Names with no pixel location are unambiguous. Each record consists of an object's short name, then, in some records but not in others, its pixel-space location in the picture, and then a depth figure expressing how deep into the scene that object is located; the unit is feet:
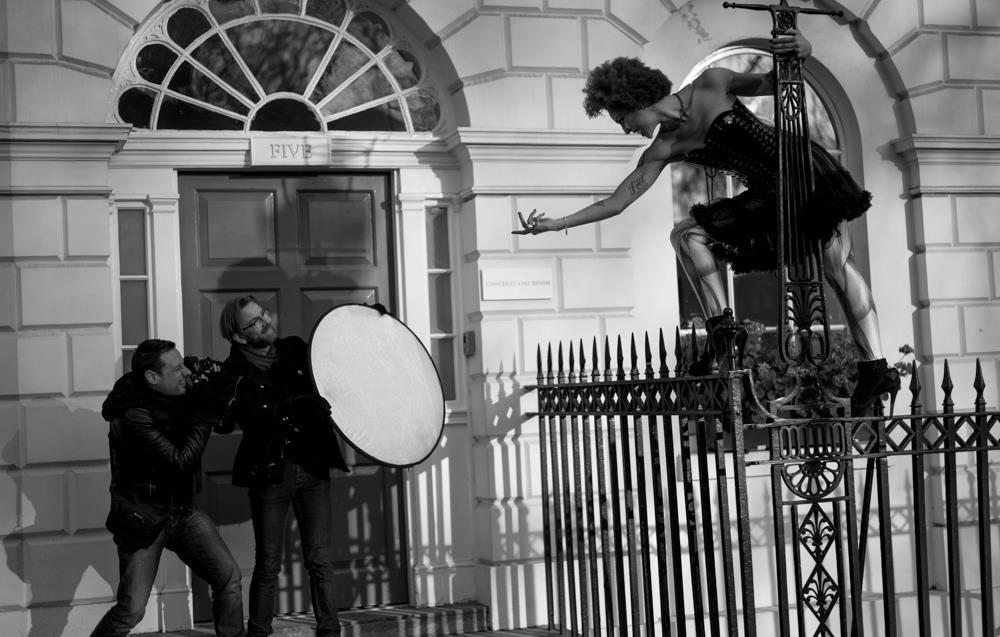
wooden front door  25.70
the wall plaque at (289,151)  25.98
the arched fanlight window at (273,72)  25.73
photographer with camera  19.51
